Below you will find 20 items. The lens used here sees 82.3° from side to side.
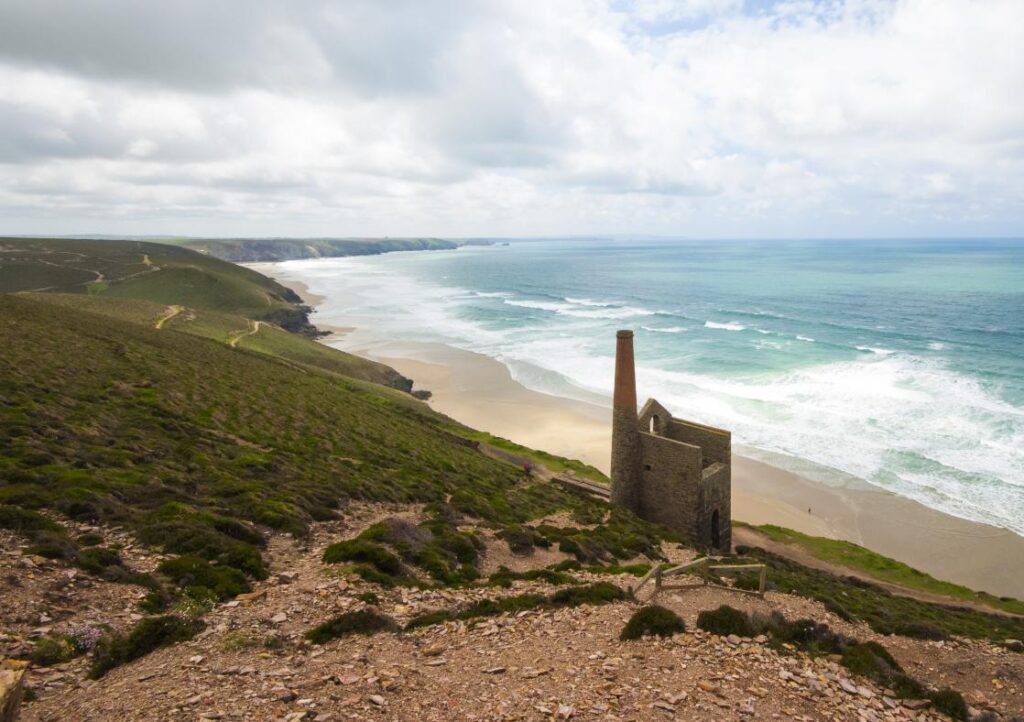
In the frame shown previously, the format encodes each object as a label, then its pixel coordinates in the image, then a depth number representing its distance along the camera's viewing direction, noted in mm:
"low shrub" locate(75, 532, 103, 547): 13000
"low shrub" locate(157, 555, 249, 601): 12281
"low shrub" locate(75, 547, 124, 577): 11906
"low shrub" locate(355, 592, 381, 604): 12547
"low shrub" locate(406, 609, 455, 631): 11914
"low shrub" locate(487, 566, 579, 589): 15159
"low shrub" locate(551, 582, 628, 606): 13656
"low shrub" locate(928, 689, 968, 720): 10125
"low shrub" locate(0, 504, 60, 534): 12606
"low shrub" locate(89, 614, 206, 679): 9447
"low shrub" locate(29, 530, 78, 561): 11922
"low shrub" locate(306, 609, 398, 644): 10844
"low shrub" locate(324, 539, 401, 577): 14641
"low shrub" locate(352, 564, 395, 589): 13719
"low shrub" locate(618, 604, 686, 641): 11781
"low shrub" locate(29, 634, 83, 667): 9164
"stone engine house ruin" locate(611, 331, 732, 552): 26141
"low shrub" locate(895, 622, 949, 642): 14791
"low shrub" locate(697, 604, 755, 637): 11993
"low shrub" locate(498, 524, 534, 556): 19078
